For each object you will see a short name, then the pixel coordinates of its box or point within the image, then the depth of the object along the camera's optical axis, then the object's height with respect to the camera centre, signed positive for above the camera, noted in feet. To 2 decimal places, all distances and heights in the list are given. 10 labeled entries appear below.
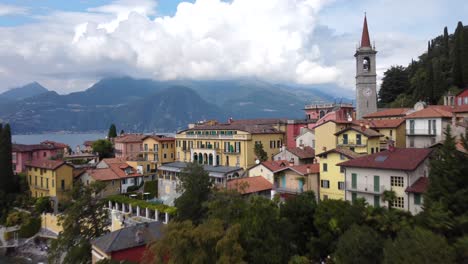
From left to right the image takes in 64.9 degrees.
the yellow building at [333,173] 123.75 -15.16
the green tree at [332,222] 87.04 -22.34
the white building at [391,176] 97.71 -13.59
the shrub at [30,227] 162.20 -42.14
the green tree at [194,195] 113.19 -20.35
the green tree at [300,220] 92.63 -23.32
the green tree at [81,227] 103.19 -28.98
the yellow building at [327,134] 142.51 -2.05
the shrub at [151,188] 192.34 -29.87
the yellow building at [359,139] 131.23 -3.86
